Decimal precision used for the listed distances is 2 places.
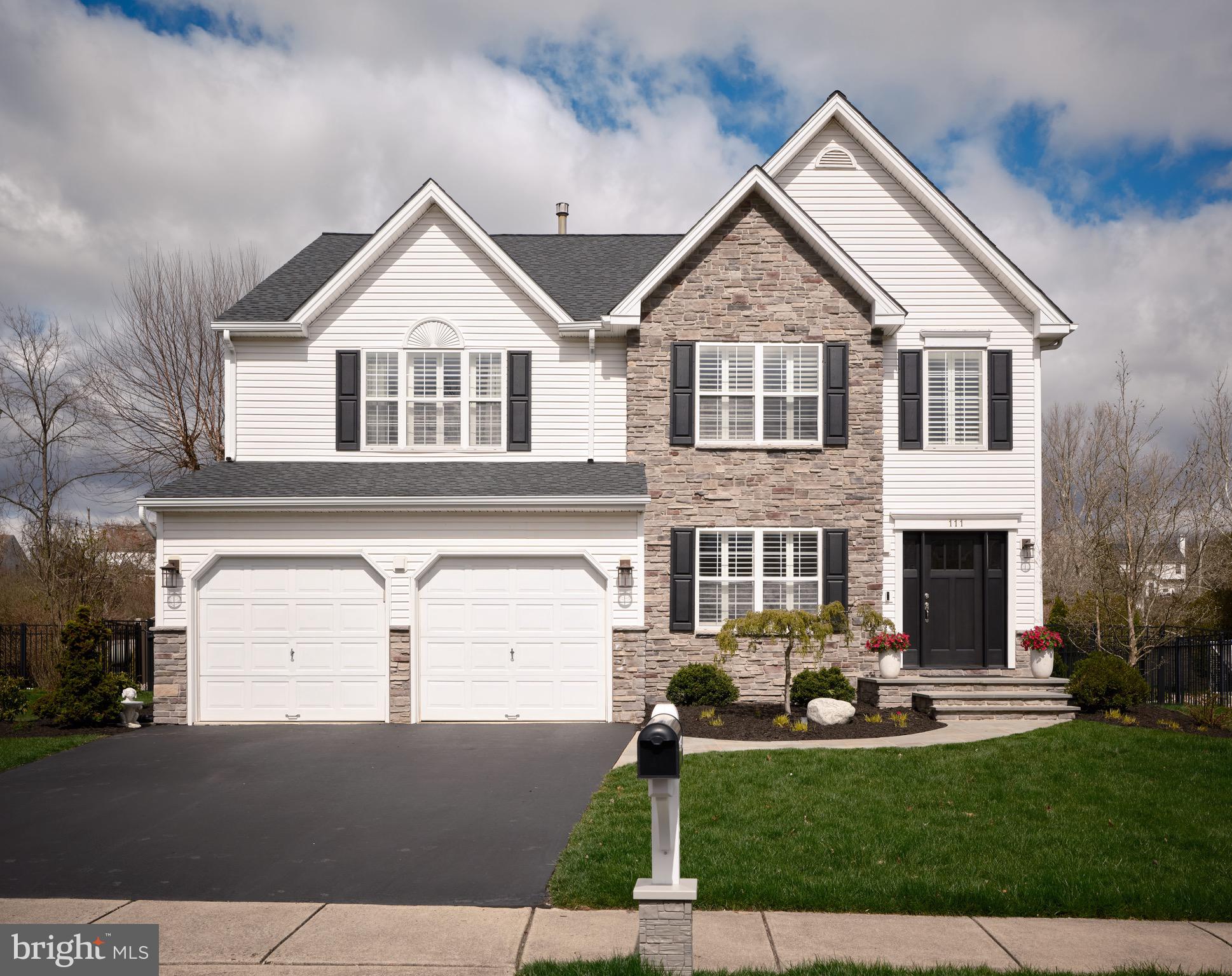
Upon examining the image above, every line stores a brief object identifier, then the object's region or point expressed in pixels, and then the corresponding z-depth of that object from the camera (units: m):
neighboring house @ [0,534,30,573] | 25.92
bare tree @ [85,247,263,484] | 27.11
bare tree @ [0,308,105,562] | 26.02
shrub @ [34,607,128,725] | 14.05
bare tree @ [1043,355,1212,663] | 19.50
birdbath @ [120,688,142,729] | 14.19
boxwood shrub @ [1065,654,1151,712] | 14.81
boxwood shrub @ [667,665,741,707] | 14.95
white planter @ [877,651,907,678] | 15.30
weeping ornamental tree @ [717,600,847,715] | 13.61
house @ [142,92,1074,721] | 15.95
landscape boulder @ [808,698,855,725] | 13.48
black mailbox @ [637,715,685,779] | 5.23
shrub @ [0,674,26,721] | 14.88
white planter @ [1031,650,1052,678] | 15.45
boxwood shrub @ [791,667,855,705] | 14.70
